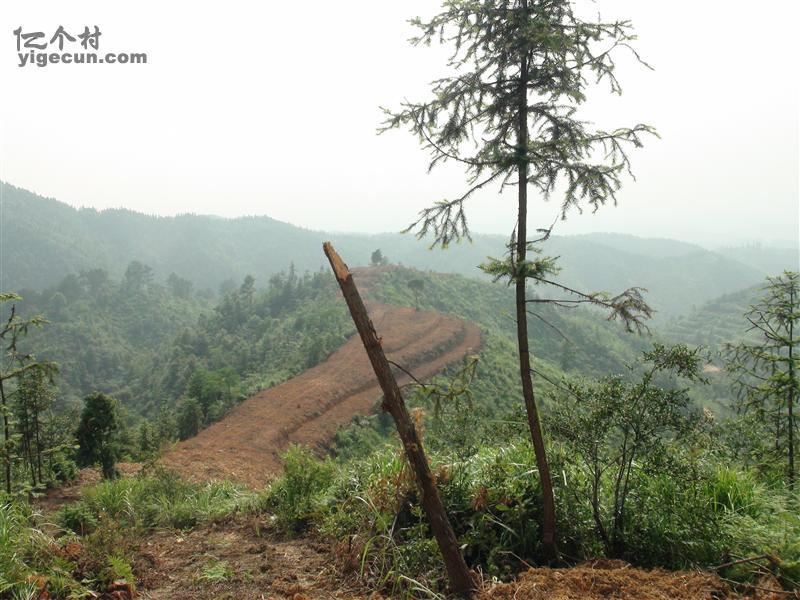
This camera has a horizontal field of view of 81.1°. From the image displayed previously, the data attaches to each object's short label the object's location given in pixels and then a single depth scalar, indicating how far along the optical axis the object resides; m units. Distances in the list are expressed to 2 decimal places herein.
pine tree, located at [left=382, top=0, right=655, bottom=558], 3.79
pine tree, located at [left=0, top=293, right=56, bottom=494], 5.75
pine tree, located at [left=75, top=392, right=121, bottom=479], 10.44
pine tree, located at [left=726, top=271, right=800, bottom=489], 6.79
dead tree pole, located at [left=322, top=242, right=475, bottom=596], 3.81
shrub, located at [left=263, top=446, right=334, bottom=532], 5.79
